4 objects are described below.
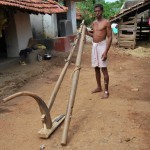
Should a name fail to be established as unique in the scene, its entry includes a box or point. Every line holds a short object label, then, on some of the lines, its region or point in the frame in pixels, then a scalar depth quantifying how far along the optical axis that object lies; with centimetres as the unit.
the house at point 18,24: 602
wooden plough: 265
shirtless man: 377
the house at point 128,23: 923
